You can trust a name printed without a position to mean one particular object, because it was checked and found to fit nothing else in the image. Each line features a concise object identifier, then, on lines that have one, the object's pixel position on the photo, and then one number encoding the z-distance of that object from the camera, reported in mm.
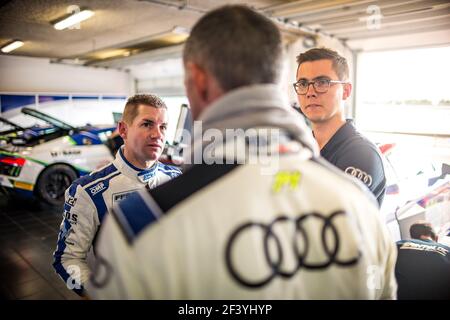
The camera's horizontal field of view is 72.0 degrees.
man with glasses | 1824
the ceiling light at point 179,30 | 5961
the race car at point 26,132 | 7129
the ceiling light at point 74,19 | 5439
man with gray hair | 682
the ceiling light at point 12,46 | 8338
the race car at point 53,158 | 6008
